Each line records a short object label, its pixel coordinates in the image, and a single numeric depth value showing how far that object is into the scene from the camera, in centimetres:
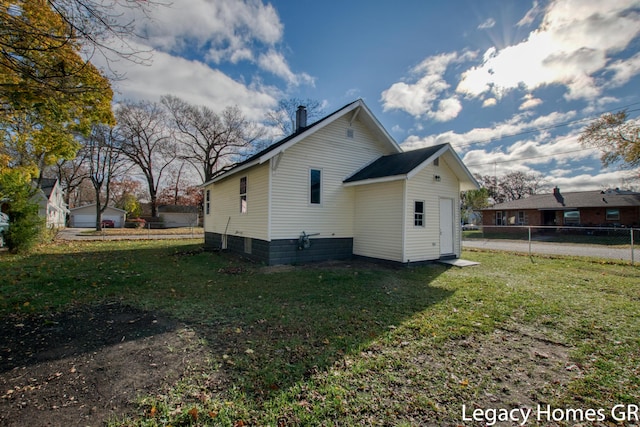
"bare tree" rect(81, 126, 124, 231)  2673
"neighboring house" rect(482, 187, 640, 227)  2350
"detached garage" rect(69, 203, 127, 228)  4447
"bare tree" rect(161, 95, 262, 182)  3325
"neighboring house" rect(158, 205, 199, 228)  4847
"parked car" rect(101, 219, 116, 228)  4116
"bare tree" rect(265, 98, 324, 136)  2647
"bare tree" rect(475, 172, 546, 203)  4834
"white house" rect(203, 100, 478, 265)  935
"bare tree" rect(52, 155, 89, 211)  3818
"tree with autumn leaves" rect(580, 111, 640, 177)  2008
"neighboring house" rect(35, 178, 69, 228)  3229
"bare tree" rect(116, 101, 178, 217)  3067
